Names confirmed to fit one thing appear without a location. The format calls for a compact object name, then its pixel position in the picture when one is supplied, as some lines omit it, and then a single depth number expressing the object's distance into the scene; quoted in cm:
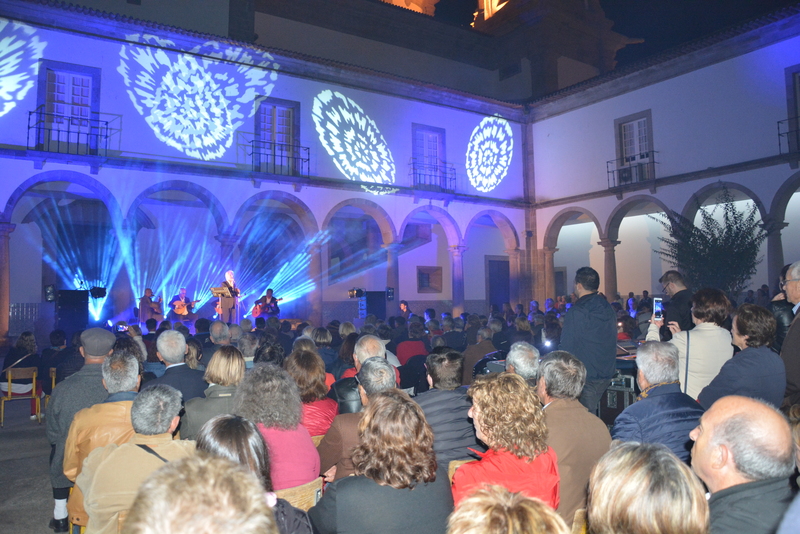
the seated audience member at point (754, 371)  310
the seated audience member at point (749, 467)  161
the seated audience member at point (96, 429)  307
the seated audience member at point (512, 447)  225
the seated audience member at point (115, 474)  226
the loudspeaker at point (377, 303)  1554
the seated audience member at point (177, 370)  427
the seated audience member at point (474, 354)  594
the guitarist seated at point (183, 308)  1362
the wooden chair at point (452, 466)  287
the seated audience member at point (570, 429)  262
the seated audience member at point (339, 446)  297
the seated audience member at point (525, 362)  384
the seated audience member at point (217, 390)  338
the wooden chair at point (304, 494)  256
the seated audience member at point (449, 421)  321
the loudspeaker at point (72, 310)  1252
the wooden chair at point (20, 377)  672
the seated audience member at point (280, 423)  271
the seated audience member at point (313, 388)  375
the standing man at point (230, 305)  1298
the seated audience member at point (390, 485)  201
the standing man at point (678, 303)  471
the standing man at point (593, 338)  419
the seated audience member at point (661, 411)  278
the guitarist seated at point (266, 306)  1311
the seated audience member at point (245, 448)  190
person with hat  364
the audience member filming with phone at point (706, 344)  371
